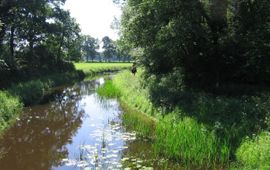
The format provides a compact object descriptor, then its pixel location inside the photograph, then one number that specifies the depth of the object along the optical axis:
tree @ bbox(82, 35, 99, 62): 102.89
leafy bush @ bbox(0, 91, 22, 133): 14.03
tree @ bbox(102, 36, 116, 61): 106.06
